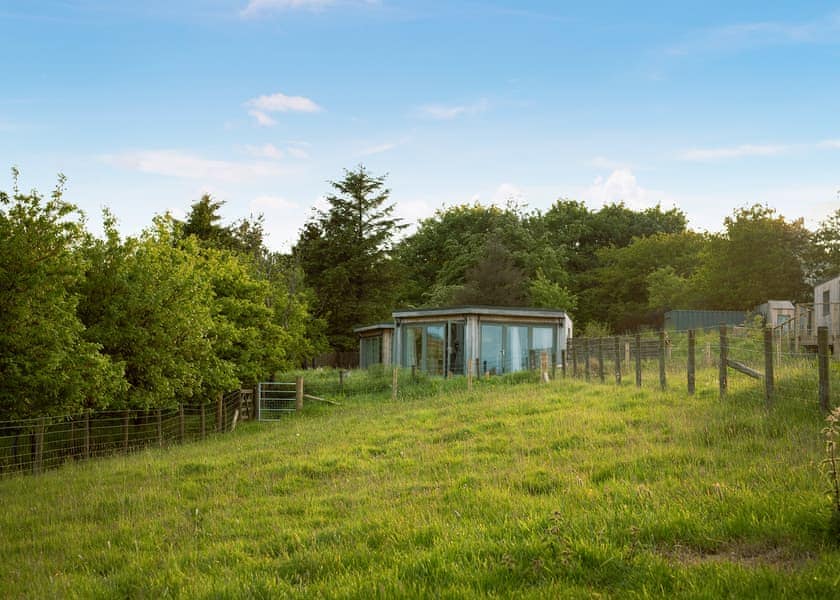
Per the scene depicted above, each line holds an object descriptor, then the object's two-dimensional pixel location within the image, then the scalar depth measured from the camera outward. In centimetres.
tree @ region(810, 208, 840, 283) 4781
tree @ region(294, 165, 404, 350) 4534
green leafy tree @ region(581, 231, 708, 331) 5497
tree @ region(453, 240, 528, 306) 4881
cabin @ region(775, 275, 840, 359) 2586
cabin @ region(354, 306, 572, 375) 2856
